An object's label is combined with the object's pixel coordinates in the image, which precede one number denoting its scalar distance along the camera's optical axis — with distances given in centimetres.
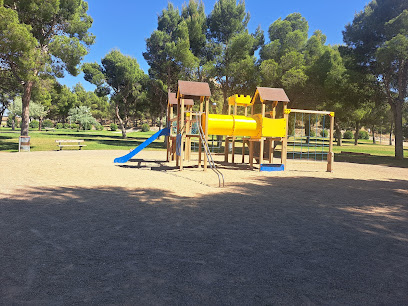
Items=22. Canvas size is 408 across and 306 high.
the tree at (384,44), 2053
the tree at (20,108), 5916
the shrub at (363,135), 6981
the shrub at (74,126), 8018
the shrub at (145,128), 7588
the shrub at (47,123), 7532
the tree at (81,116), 7125
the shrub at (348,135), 6656
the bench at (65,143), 2100
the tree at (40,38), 1752
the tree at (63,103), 6829
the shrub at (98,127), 8338
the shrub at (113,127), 8081
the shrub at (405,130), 4080
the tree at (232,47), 2784
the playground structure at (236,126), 1331
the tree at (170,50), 2778
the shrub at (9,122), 8114
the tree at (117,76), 3750
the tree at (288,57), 2580
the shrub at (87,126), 7445
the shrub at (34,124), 7100
